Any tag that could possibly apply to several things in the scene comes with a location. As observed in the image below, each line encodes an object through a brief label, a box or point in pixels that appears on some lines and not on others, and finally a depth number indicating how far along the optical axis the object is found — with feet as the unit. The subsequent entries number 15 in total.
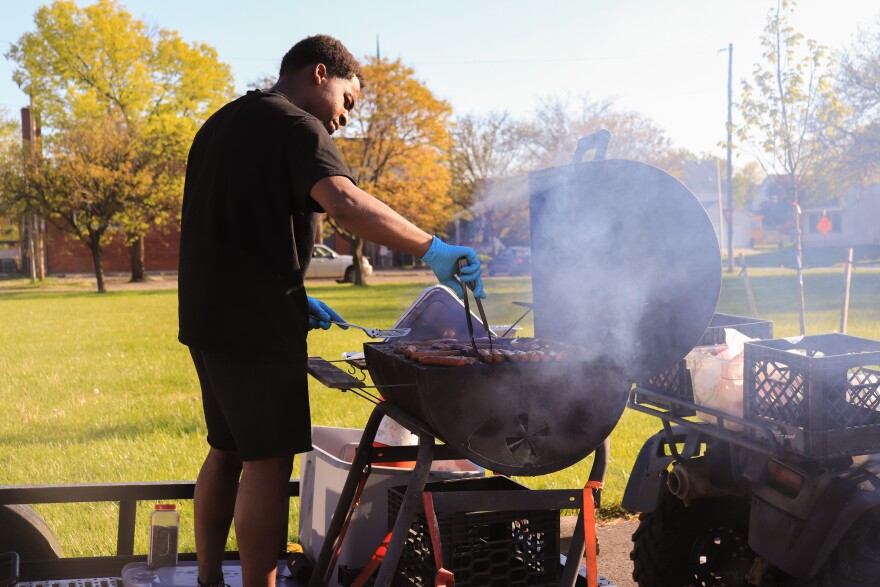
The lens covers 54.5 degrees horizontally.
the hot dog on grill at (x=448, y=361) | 8.10
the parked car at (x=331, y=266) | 104.88
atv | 7.93
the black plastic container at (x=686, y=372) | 9.75
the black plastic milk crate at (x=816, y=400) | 7.88
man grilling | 8.61
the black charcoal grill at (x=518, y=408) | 8.12
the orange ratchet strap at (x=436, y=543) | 8.24
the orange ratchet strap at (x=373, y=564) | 9.21
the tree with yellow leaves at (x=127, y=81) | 95.91
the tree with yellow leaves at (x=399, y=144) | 87.45
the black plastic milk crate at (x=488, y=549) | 9.03
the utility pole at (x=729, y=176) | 92.69
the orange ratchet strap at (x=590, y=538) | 8.66
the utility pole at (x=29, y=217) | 87.76
